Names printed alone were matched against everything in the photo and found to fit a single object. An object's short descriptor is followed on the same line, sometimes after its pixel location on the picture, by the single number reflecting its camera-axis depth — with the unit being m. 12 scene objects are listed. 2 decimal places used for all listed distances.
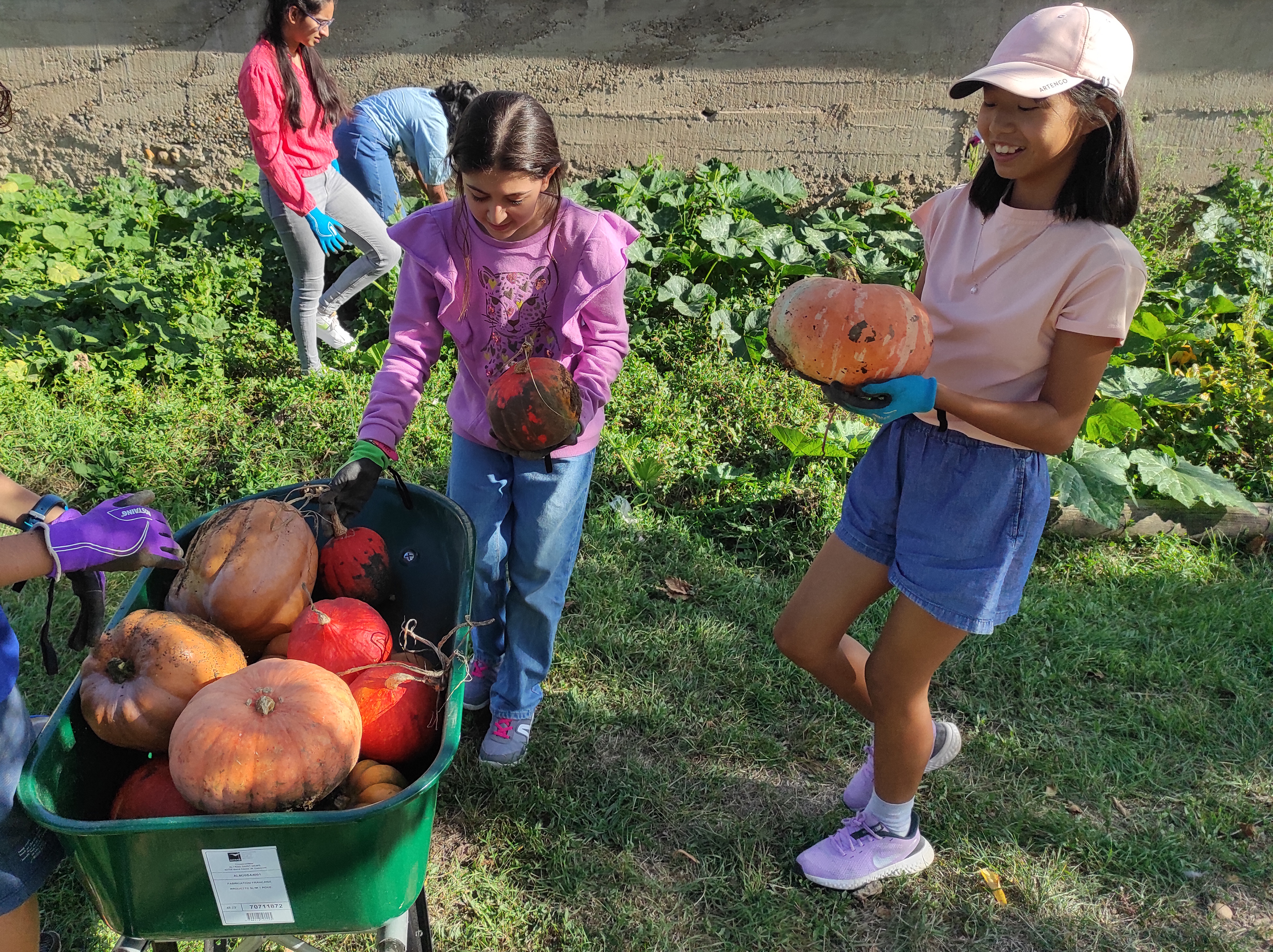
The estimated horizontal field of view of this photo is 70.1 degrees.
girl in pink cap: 1.86
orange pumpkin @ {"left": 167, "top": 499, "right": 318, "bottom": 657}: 2.02
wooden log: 4.13
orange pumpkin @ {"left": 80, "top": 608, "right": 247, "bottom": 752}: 1.71
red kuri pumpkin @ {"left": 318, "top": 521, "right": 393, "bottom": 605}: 2.25
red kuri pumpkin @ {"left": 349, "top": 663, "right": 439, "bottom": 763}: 1.83
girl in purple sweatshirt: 2.30
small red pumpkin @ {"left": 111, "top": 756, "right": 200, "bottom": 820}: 1.65
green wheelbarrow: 1.48
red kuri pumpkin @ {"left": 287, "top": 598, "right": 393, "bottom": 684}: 1.93
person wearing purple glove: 1.74
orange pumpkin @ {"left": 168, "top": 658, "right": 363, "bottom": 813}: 1.56
